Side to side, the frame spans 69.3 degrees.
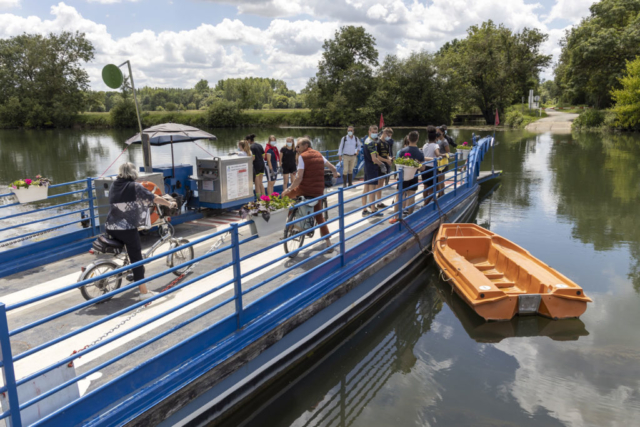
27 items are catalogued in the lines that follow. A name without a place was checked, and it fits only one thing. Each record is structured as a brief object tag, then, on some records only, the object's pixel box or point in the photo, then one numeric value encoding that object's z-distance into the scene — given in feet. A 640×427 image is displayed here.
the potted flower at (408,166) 29.25
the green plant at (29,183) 23.29
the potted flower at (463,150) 50.62
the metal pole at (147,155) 26.89
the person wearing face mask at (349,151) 40.70
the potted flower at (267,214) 17.16
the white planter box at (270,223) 17.21
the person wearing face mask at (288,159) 37.06
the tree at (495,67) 196.34
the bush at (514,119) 183.21
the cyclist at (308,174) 22.70
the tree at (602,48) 156.04
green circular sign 25.52
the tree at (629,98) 142.41
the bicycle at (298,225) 22.52
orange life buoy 22.53
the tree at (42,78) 217.77
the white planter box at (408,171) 29.12
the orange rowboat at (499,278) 23.45
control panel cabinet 29.99
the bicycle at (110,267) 17.54
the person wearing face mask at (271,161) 37.81
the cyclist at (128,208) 17.04
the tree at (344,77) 210.59
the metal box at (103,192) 24.75
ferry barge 11.08
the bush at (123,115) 231.50
